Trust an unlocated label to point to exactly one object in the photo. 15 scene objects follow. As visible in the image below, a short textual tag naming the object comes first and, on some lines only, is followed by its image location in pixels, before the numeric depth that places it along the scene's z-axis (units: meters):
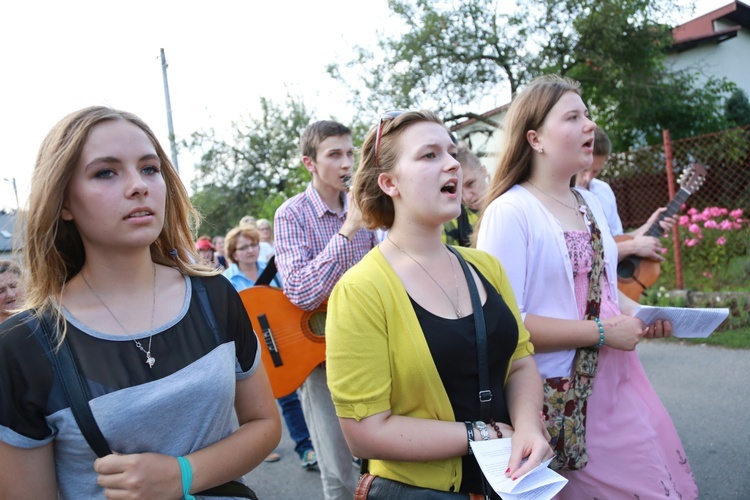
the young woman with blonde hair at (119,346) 1.46
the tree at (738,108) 18.17
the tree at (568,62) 15.26
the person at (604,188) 4.16
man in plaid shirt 3.18
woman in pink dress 2.31
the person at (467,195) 3.78
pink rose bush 8.09
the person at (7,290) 2.73
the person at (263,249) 7.67
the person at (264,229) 9.98
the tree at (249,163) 27.73
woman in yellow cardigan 1.77
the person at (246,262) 5.14
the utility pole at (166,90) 19.38
